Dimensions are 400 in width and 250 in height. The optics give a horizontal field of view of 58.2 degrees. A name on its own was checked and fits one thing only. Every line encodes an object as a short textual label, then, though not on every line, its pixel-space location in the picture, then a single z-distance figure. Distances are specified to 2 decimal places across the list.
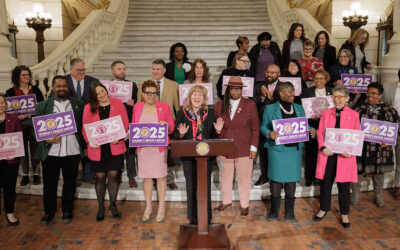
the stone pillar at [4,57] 6.31
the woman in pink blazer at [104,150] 4.57
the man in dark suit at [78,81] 5.29
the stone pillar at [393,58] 6.69
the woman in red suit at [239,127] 4.69
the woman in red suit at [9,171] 4.62
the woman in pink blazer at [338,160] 4.52
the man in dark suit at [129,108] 5.28
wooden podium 3.58
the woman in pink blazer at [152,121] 4.61
